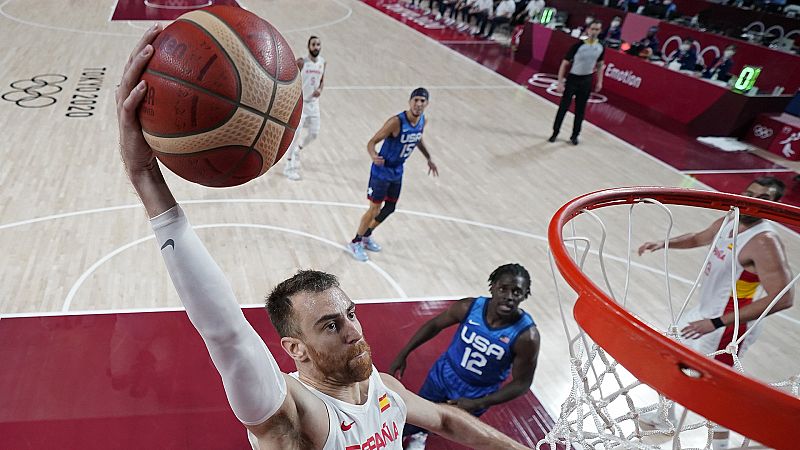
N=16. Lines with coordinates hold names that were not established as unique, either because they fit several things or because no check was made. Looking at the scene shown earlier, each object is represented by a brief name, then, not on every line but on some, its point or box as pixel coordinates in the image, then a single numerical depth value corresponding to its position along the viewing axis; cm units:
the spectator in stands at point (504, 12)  1664
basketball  140
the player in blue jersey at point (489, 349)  323
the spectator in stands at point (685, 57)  1106
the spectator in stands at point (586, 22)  1438
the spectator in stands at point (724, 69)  1053
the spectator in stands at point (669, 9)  1428
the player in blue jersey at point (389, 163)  530
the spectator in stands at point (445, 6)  1847
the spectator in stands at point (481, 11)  1662
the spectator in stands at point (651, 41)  1268
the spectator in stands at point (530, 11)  1619
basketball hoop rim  134
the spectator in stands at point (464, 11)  1747
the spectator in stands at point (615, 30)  1413
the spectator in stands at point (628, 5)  1620
